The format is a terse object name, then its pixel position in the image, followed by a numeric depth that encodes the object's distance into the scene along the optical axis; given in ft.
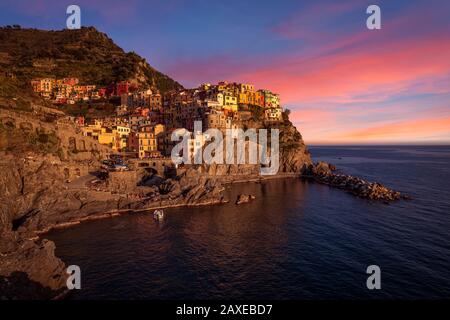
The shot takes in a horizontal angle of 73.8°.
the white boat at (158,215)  188.85
